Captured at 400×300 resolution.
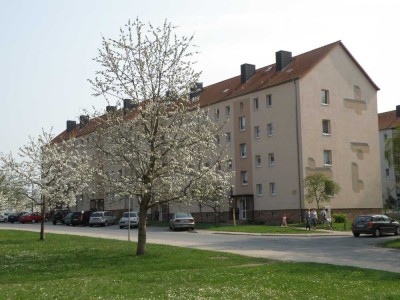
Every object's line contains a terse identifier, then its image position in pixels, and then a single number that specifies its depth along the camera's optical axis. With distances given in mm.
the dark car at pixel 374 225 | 34031
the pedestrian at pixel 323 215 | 43062
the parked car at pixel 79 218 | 56219
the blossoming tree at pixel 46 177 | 31375
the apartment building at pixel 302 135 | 47625
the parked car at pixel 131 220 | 47281
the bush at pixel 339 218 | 45750
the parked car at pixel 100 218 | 53906
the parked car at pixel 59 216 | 62738
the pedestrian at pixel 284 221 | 43562
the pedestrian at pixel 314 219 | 41012
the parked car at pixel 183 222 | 42312
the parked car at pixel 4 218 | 77756
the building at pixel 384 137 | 75606
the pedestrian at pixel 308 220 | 40219
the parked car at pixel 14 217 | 73875
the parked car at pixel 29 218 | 69562
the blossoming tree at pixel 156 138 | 19938
